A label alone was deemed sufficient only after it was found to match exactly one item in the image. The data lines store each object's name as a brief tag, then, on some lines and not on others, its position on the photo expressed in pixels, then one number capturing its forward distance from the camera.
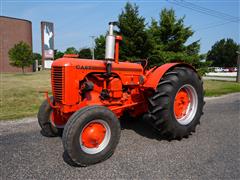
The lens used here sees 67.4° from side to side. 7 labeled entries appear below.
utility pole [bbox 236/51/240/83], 15.54
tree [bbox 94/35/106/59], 12.61
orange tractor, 2.64
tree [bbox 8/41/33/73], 23.54
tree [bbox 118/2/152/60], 12.15
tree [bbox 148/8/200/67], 12.58
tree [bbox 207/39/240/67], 52.41
